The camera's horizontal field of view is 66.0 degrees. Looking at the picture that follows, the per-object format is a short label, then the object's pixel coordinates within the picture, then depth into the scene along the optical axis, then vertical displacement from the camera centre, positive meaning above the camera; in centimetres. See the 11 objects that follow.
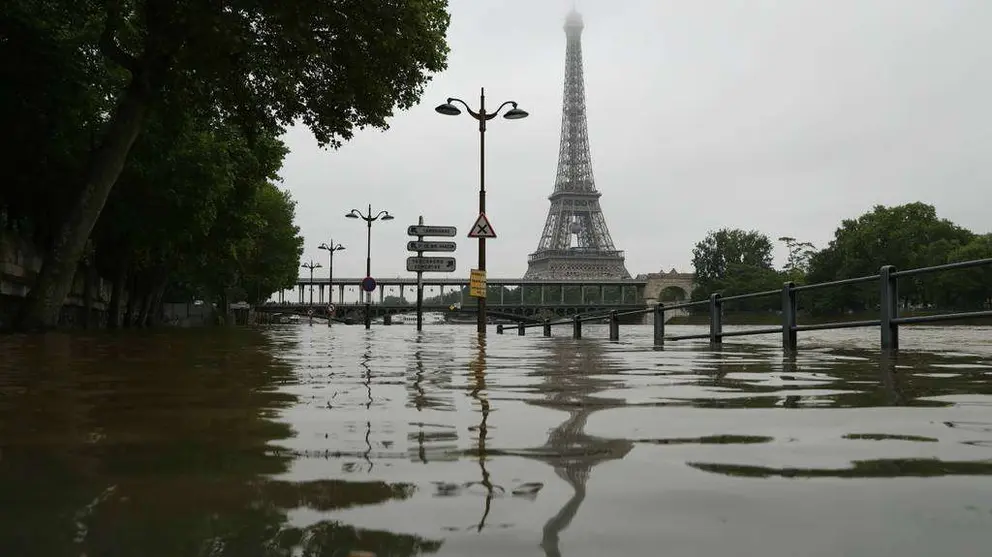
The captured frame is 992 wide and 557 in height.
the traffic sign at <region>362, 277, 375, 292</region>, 3366 +172
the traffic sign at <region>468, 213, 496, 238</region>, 2103 +259
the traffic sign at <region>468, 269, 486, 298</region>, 2123 +113
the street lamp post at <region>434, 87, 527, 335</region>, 2189 +625
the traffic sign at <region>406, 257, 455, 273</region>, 2436 +190
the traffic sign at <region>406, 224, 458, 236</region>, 2414 +297
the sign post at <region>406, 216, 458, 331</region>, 2434 +241
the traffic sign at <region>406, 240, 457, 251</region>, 2450 +250
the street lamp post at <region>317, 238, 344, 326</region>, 6912 +679
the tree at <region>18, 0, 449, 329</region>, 1448 +536
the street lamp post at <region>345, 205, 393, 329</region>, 4456 +610
